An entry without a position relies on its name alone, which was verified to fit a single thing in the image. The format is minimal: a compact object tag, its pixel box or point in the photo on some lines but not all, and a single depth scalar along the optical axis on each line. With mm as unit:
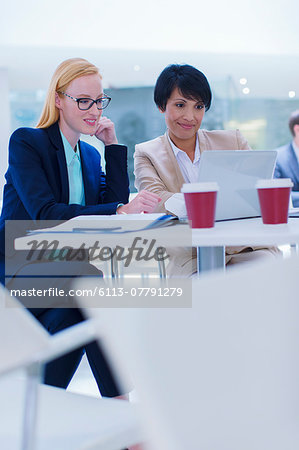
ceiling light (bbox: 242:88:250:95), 13692
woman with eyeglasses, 3324
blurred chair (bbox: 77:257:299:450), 1657
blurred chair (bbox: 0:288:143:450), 2584
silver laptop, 3191
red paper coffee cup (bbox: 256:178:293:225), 3118
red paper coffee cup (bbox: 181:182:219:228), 3066
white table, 2957
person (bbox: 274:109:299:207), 6395
